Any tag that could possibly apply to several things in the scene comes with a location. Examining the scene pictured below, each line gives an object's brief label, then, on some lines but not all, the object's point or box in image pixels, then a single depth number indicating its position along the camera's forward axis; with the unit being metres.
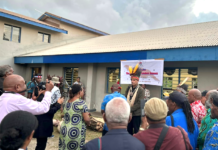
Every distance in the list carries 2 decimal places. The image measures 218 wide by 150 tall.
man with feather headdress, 3.93
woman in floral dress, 2.70
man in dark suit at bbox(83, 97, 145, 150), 1.34
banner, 6.23
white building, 5.99
